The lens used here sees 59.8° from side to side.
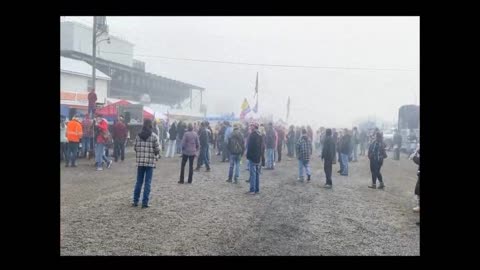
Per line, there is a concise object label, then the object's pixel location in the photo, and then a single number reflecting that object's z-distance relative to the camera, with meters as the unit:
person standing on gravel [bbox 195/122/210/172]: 12.47
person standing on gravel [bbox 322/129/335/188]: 10.65
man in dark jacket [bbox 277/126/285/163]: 16.47
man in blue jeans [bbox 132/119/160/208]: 7.33
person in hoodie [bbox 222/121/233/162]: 15.25
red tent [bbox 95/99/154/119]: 16.61
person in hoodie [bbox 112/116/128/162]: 13.66
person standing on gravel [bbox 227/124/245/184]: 10.79
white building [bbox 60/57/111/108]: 17.17
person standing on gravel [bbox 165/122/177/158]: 15.98
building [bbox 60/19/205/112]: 24.50
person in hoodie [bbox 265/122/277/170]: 13.83
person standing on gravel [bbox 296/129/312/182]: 11.02
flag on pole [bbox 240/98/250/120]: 21.83
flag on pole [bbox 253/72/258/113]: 23.49
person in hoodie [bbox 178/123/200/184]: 9.90
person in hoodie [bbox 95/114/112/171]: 11.86
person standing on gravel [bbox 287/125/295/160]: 18.05
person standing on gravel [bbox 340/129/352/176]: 12.78
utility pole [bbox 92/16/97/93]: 15.72
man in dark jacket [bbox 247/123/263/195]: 9.43
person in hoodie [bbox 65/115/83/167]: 11.91
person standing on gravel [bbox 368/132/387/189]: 10.22
